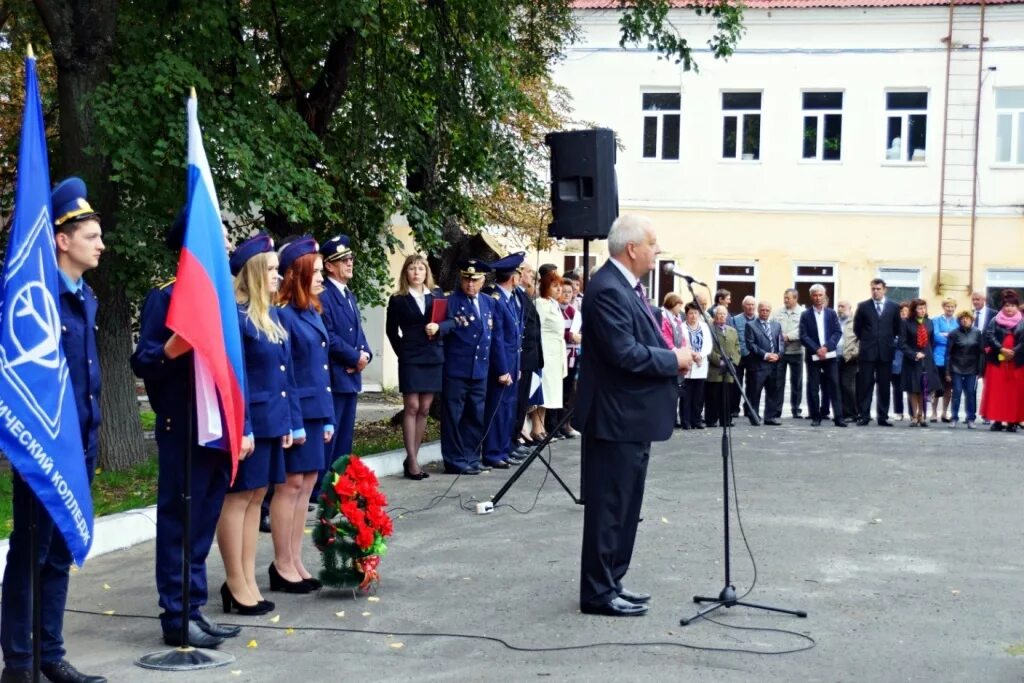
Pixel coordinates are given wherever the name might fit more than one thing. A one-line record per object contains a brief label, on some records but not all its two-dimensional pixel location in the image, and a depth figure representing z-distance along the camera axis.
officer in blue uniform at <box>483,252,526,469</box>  14.32
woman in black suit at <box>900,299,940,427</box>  20.08
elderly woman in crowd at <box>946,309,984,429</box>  19.98
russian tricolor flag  6.24
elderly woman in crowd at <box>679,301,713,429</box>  19.17
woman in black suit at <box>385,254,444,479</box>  13.15
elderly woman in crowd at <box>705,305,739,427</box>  19.70
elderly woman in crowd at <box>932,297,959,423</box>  20.53
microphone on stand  7.52
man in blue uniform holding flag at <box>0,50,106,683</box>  5.46
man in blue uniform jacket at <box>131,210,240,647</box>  6.64
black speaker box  11.40
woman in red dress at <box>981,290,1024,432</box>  19.25
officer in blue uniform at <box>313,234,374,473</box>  10.39
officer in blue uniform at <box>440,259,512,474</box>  13.62
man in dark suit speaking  7.62
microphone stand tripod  7.50
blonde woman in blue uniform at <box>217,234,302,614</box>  7.23
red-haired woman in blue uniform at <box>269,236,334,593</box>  8.03
